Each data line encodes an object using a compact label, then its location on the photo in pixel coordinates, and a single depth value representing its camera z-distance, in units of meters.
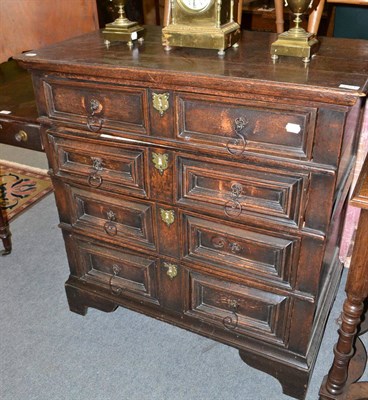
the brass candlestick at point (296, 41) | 1.35
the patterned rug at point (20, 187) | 2.88
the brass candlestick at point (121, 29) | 1.58
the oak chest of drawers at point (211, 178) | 1.26
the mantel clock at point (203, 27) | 1.44
